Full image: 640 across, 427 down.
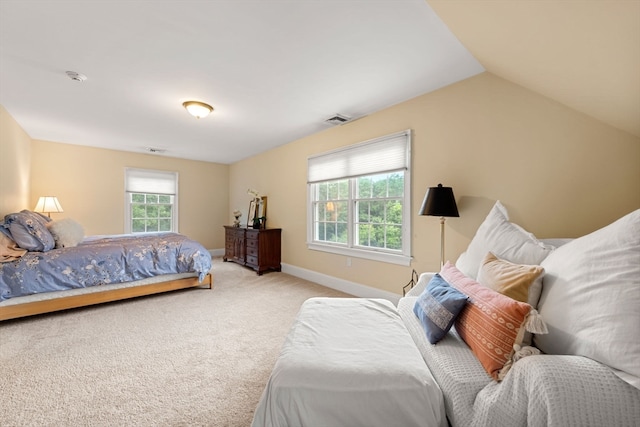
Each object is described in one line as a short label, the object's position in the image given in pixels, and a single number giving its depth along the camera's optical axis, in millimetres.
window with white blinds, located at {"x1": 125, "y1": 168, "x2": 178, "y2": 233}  5477
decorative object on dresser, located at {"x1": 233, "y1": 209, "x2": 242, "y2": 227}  5764
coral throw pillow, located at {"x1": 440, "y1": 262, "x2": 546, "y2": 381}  997
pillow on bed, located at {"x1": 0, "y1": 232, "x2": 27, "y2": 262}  2586
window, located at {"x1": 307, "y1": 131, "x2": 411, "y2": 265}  3070
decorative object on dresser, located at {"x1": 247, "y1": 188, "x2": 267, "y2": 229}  5220
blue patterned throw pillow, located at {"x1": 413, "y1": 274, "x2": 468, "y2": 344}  1273
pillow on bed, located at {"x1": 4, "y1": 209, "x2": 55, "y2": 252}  2770
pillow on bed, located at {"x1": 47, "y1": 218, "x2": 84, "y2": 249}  3143
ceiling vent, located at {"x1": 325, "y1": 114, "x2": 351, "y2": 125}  3440
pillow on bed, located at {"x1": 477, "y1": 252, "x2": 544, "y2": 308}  1163
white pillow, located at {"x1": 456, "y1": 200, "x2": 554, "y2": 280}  1427
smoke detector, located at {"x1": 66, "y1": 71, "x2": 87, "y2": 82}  2375
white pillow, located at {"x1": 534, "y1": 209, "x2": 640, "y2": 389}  814
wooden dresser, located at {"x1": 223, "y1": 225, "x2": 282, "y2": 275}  4711
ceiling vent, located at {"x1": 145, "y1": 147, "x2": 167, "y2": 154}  5193
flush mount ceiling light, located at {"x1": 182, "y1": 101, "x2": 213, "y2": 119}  2977
